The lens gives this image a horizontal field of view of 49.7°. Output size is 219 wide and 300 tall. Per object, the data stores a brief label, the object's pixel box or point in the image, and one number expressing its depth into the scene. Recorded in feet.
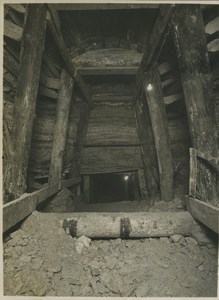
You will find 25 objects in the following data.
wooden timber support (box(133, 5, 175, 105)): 7.14
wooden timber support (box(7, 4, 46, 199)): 6.89
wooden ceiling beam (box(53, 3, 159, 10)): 7.62
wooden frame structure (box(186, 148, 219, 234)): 6.07
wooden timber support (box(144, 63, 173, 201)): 11.40
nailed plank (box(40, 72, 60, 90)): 11.83
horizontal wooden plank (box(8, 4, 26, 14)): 7.78
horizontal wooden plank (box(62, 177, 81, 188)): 12.80
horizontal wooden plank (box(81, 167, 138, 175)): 16.92
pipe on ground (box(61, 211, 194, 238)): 6.79
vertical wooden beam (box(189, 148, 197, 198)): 6.65
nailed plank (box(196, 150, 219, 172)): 6.51
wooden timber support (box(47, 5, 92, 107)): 7.88
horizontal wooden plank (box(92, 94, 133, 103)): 16.21
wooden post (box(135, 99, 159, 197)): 14.97
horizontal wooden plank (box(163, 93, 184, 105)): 11.89
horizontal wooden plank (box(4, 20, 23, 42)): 7.75
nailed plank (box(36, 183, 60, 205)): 8.41
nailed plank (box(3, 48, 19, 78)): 8.28
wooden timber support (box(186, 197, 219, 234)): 5.40
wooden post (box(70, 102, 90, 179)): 15.62
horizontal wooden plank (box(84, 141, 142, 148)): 16.61
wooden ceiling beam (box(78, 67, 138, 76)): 12.33
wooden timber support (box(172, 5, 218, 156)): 6.66
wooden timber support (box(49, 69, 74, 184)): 11.58
